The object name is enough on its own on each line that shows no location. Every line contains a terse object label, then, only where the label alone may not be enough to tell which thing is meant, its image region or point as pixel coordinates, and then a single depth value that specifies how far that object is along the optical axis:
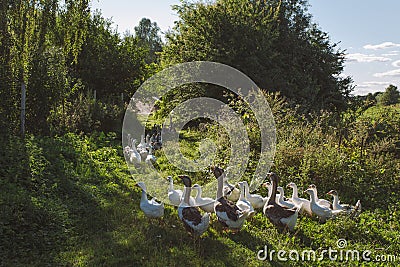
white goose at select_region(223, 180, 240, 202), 6.63
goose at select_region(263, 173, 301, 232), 5.45
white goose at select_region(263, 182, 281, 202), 6.30
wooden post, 9.15
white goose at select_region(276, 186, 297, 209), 6.05
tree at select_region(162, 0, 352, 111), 14.93
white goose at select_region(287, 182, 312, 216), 6.28
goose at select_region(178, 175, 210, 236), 4.96
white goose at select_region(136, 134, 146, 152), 9.99
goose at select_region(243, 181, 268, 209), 6.35
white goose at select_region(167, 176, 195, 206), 6.23
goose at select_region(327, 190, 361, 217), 6.02
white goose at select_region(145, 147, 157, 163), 9.23
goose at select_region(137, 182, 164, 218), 5.48
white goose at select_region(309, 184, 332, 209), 6.23
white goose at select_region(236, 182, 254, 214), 5.81
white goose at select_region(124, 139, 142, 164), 9.05
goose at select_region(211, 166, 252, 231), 5.20
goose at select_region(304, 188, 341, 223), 6.00
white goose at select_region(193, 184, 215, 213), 5.93
